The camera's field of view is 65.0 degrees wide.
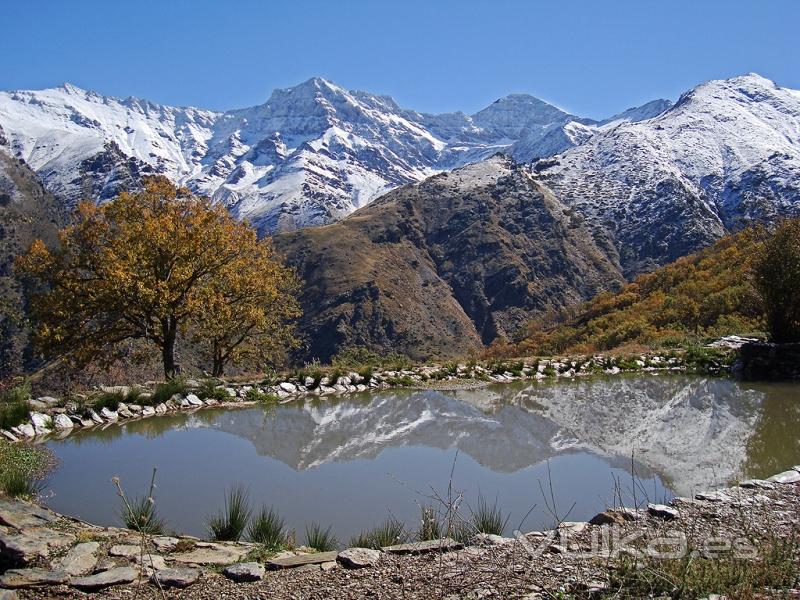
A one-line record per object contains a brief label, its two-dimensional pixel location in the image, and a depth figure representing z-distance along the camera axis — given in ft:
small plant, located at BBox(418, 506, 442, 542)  17.67
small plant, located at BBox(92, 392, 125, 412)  40.57
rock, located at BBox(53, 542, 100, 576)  15.97
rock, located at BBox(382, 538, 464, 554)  16.55
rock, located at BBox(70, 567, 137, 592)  15.01
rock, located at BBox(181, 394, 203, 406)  45.42
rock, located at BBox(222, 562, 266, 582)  15.47
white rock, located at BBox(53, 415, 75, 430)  37.39
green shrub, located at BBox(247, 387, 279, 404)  47.72
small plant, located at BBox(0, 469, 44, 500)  22.76
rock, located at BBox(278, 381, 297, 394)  50.83
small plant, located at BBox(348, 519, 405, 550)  18.04
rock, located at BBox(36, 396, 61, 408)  40.11
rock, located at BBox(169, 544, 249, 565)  16.81
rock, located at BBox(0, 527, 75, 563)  16.48
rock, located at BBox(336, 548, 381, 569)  15.81
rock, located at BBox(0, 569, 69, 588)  14.97
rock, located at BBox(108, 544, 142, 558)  17.10
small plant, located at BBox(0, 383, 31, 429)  35.17
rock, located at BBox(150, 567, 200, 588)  15.12
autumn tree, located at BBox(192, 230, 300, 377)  59.77
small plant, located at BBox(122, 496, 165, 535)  19.62
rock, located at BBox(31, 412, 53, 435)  36.24
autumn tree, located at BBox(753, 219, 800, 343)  57.26
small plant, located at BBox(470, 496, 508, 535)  18.94
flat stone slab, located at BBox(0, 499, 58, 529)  19.19
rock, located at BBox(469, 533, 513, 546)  17.04
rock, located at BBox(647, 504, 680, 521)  18.33
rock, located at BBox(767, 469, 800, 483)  22.89
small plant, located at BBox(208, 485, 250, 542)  19.58
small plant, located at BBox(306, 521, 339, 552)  18.81
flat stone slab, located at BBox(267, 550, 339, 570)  16.19
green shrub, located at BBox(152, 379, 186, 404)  44.06
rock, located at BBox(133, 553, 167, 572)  16.10
